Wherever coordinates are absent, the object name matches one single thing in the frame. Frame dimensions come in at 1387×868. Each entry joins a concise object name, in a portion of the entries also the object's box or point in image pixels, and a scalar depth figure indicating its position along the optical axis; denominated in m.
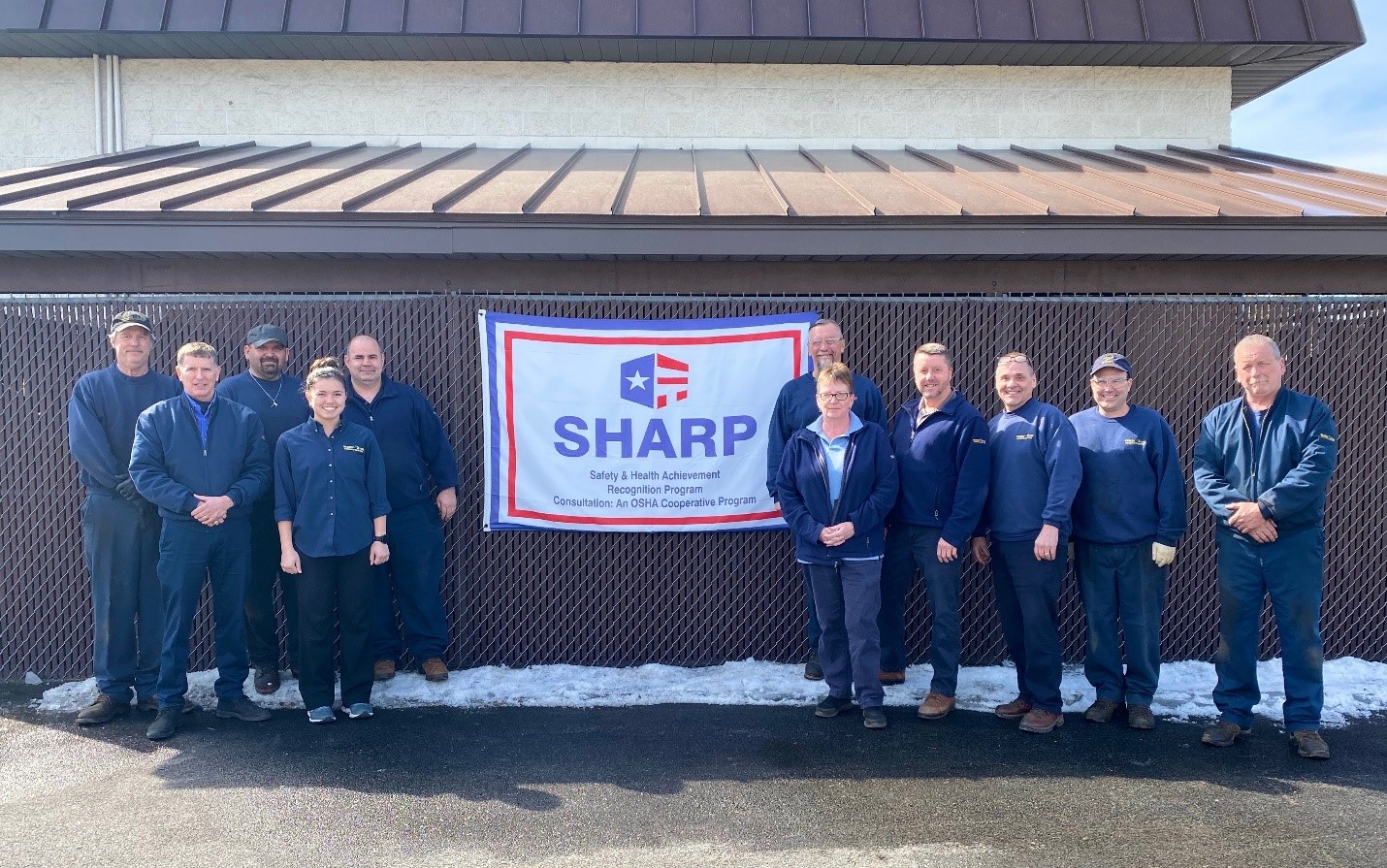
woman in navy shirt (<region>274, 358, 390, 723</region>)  5.10
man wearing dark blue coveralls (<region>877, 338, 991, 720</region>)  5.18
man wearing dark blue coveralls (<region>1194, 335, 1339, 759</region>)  4.71
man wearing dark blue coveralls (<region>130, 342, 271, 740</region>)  5.05
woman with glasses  5.07
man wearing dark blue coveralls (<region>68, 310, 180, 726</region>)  5.21
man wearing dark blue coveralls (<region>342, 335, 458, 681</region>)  5.70
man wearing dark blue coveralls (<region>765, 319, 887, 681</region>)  5.58
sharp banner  6.10
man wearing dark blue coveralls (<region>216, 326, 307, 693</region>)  5.65
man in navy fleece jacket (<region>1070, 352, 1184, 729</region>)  5.08
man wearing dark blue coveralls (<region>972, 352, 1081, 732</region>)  5.04
